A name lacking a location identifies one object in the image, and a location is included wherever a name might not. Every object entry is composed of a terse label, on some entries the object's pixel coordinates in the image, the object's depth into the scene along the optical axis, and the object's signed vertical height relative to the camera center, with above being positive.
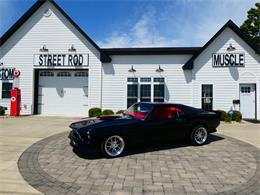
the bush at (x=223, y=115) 12.54 -0.68
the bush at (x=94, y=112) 13.59 -0.65
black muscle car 5.59 -0.69
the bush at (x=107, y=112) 13.49 -0.64
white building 13.68 +2.02
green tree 26.10 +9.36
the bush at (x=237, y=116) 12.30 -0.72
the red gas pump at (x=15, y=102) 14.00 -0.10
